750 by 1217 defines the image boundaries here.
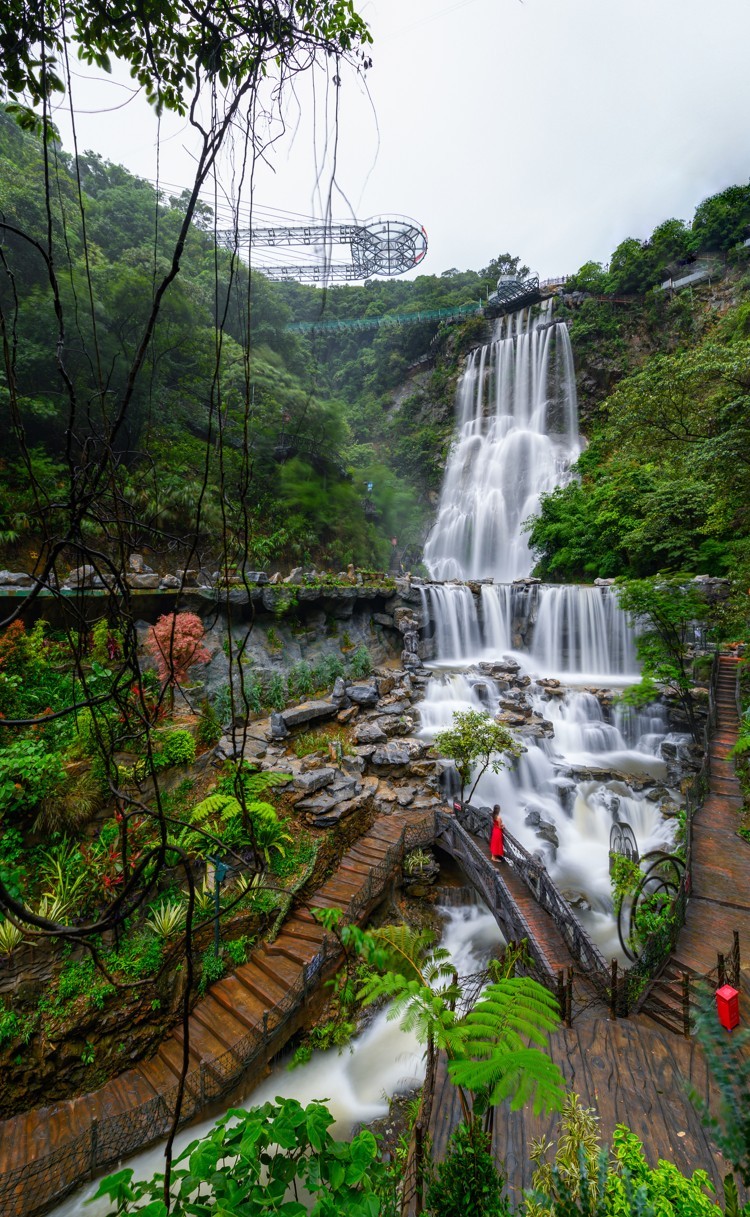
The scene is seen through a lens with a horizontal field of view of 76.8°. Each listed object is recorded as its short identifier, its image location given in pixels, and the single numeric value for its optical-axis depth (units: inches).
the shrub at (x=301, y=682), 503.2
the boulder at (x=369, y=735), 438.0
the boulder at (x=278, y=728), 411.2
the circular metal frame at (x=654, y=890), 242.9
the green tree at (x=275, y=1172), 74.1
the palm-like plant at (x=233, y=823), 273.9
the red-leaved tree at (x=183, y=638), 338.6
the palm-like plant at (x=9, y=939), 215.3
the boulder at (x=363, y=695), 501.7
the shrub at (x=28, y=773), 250.7
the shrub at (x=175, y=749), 325.1
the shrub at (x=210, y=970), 239.3
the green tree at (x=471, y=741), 362.6
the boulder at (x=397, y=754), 406.9
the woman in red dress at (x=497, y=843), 301.7
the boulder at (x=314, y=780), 342.6
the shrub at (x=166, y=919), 238.1
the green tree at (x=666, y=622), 449.7
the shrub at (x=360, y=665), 577.6
